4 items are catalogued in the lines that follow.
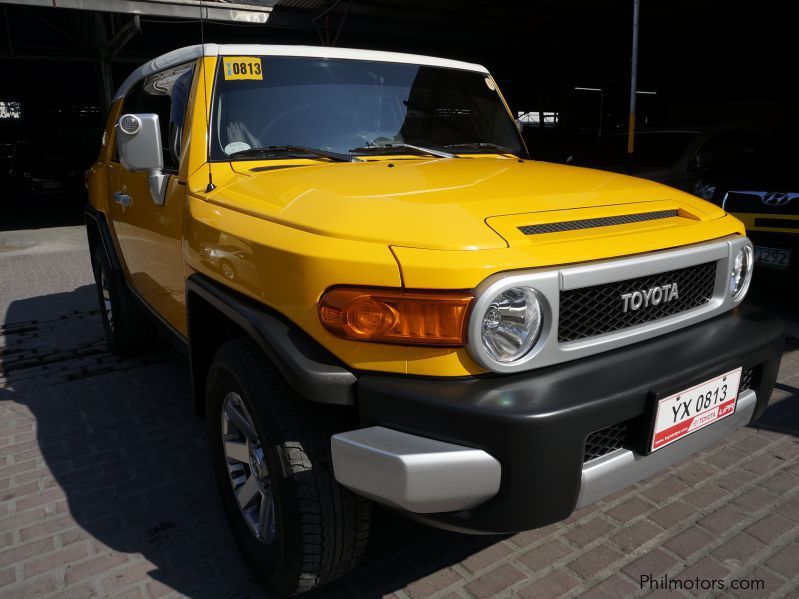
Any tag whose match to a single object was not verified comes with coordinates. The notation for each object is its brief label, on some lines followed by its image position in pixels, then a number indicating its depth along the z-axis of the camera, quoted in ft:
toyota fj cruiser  5.41
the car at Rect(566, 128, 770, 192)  24.07
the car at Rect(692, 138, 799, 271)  15.80
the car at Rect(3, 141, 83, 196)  54.03
